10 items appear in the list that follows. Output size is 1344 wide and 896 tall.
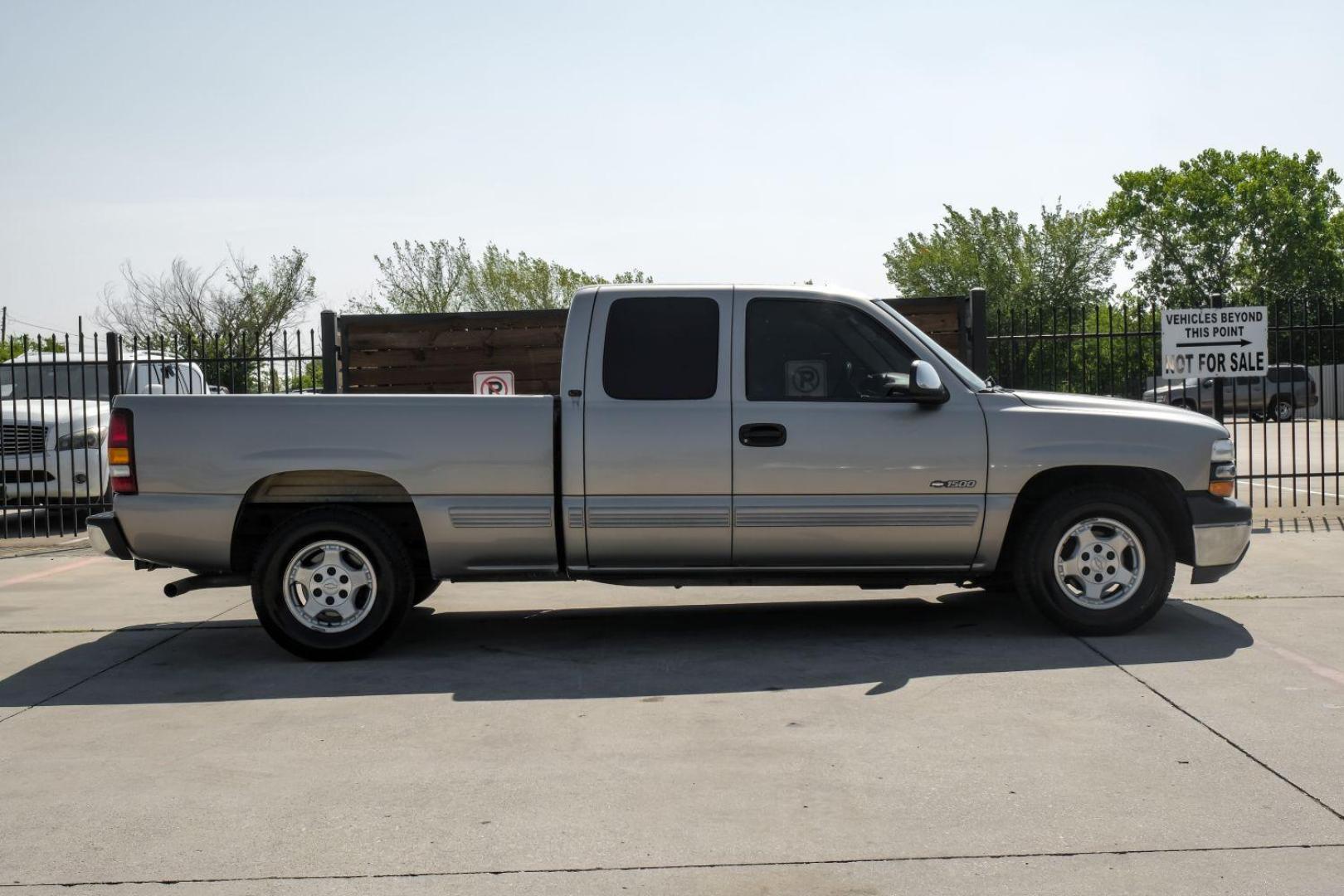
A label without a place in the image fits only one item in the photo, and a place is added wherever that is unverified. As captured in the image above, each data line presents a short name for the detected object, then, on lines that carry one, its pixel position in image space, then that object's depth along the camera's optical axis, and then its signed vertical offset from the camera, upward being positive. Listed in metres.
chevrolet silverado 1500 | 6.91 -0.32
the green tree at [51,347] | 13.88 +0.90
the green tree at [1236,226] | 61.31 +8.86
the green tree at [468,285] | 45.50 +4.78
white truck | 13.82 -0.26
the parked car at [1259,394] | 34.44 +0.44
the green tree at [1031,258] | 57.12 +6.84
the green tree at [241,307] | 49.28 +4.42
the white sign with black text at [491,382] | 13.51 +0.39
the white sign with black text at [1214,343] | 13.16 +0.68
